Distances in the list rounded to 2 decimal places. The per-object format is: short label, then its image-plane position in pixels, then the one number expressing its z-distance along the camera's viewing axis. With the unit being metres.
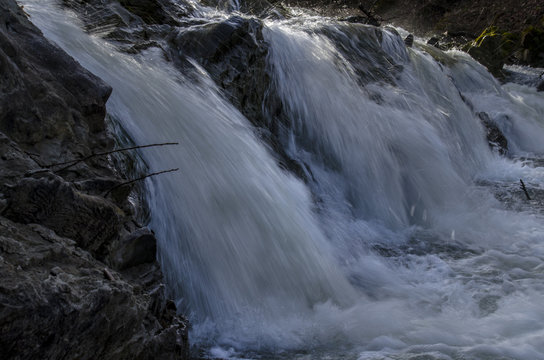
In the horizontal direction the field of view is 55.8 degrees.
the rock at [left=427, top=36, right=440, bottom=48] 14.16
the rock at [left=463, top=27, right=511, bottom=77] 13.84
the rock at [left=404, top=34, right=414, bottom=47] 10.59
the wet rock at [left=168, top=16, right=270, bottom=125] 5.54
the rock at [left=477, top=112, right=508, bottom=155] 9.15
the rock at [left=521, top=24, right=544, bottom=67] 15.23
